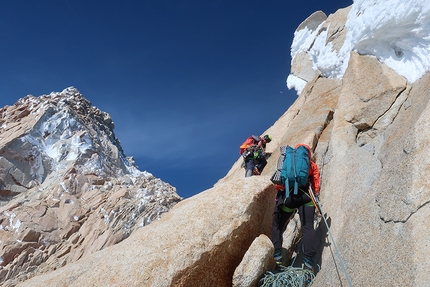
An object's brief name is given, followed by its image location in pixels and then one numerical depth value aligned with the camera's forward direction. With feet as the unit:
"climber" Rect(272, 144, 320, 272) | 23.58
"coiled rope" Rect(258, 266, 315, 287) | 23.17
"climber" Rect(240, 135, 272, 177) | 44.14
